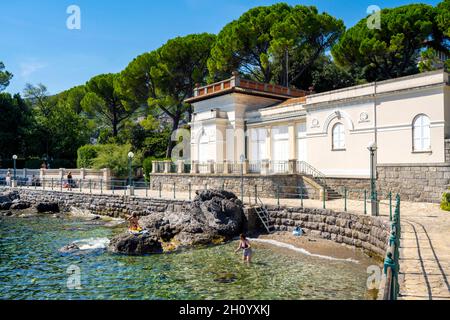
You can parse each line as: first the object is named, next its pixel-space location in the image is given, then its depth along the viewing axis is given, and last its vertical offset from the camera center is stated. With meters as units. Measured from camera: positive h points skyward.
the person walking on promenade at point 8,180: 35.26 -0.91
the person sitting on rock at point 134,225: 15.37 -2.26
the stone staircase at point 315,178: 20.48 -0.46
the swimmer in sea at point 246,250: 12.08 -2.57
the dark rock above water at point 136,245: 13.57 -2.73
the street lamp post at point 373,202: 13.54 -1.16
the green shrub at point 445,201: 15.01 -1.29
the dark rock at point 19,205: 27.56 -2.55
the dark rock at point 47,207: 26.16 -2.59
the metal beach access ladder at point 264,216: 16.75 -2.10
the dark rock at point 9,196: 28.81 -2.04
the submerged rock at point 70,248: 14.05 -2.95
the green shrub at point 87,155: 37.99 +1.54
